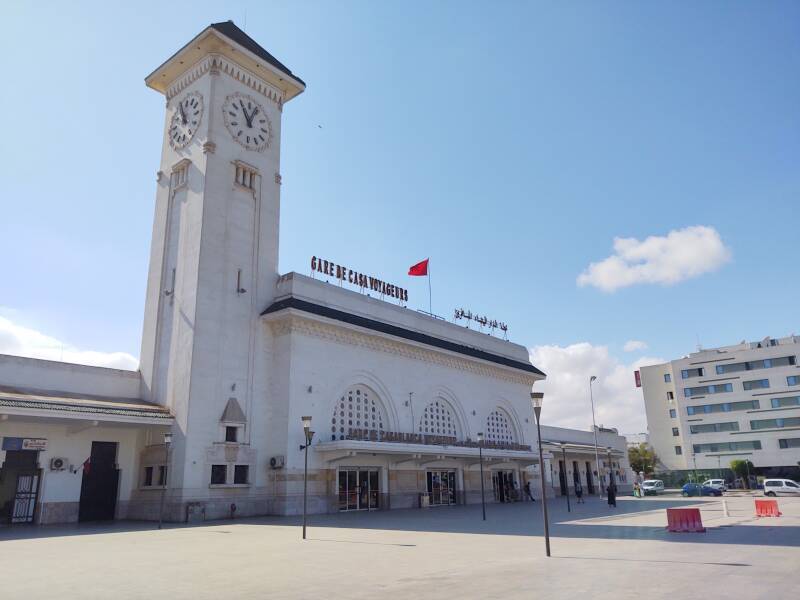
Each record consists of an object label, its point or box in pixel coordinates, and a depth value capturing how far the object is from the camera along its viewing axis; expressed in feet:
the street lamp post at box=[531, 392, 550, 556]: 58.12
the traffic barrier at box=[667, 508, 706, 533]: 66.54
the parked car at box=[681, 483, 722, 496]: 192.75
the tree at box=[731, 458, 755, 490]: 263.29
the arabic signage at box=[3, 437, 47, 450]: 94.38
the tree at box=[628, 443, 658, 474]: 307.17
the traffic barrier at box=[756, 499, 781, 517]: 89.04
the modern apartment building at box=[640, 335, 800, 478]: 273.75
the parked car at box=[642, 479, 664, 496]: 198.49
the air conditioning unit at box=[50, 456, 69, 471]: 98.48
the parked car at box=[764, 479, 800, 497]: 175.11
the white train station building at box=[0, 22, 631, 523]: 100.78
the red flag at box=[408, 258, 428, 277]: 152.25
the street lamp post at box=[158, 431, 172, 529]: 91.79
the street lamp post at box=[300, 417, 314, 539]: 75.15
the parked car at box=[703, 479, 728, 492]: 207.29
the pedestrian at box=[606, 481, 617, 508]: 124.27
